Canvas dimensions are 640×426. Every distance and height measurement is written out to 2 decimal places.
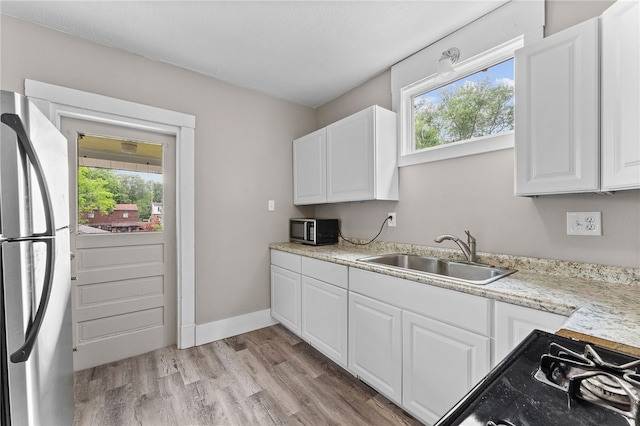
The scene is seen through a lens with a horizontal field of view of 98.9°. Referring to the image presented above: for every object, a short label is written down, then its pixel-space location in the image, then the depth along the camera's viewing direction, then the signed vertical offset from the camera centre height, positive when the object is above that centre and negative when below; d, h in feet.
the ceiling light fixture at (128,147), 7.49 +1.76
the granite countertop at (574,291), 2.58 -1.14
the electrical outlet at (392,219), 7.74 -0.25
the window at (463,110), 5.81 +2.43
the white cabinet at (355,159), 7.16 +1.48
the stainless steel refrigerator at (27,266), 3.11 -0.67
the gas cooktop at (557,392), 1.56 -1.18
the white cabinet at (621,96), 3.45 +1.49
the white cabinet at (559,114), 3.86 +1.46
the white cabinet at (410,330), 3.99 -2.22
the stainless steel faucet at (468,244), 5.82 -0.74
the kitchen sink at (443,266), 5.34 -1.25
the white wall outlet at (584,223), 4.52 -0.22
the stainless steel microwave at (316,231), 8.86 -0.69
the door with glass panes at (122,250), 6.86 -1.07
